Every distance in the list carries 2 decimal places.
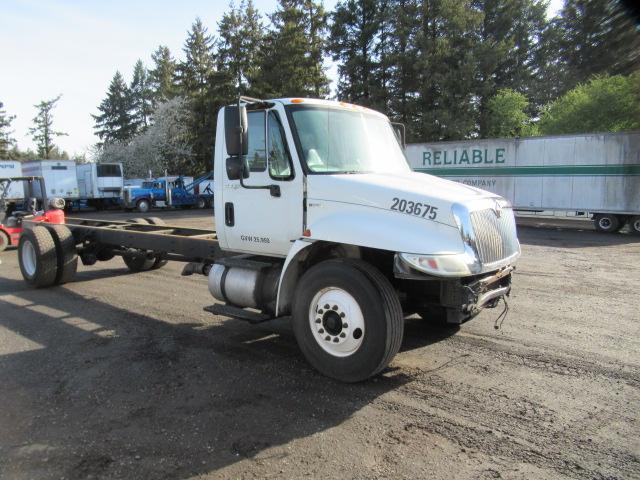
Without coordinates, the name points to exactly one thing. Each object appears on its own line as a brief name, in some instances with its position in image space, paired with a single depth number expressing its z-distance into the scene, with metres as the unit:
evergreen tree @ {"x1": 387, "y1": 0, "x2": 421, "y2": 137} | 36.69
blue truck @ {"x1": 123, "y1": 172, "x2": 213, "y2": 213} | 33.31
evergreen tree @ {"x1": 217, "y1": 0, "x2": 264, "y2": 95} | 46.66
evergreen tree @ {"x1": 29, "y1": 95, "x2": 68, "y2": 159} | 80.81
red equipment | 10.42
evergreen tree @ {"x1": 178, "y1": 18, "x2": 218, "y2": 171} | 47.88
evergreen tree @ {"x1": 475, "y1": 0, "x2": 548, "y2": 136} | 43.19
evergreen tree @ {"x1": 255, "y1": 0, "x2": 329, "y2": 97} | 40.72
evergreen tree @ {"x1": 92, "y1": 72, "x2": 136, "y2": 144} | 76.50
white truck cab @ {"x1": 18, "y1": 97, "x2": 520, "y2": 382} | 4.29
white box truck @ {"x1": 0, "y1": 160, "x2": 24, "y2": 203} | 28.42
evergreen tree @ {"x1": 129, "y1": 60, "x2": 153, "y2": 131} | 76.75
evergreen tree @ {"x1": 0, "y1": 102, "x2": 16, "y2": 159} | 66.12
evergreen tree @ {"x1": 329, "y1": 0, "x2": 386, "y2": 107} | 39.00
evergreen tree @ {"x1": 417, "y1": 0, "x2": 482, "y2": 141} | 35.50
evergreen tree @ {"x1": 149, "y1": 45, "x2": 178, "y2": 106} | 72.31
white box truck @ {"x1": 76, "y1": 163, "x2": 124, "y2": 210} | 34.41
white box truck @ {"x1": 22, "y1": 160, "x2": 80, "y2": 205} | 32.03
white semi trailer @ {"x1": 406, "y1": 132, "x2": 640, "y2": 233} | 18.47
